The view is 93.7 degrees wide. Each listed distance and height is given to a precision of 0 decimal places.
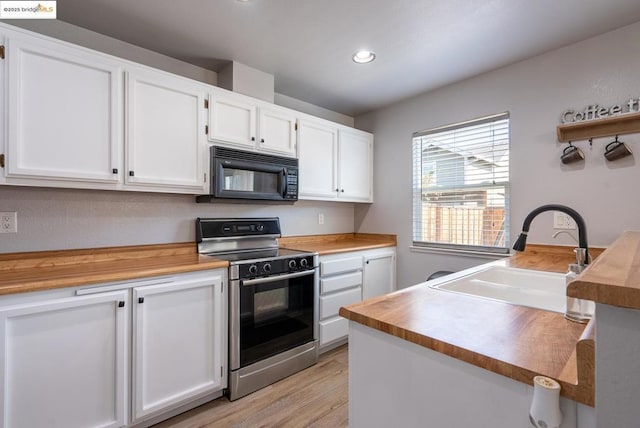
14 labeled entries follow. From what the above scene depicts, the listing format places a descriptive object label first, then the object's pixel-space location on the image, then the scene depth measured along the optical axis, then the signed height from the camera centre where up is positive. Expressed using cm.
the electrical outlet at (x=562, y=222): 214 -5
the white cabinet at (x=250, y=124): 224 +72
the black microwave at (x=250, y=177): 222 +29
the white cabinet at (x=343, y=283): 256 -65
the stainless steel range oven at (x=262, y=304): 199 -66
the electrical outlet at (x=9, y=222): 169 -6
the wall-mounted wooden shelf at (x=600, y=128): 188 +58
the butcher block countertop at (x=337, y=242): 278 -31
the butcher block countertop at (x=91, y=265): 141 -32
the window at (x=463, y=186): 255 +27
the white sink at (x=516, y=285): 142 -36
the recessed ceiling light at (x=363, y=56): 226 +122
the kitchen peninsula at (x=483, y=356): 50 -32
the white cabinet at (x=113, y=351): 135 -72
